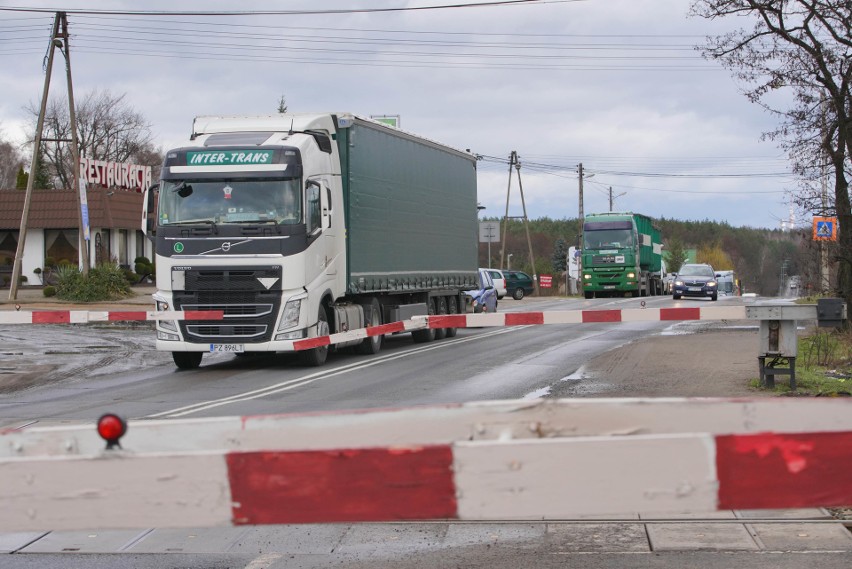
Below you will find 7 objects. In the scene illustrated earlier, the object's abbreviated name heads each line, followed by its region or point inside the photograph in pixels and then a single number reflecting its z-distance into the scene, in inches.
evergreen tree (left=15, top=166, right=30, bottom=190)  2143.2
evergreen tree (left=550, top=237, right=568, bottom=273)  5252.5
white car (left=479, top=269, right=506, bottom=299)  1950.1
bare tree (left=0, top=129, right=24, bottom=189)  3747.5
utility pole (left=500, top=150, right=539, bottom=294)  2920.8
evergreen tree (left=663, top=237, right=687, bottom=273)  5344.5
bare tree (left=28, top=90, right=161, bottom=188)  2893.7
